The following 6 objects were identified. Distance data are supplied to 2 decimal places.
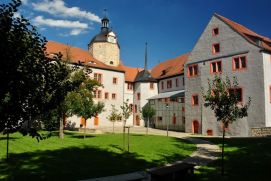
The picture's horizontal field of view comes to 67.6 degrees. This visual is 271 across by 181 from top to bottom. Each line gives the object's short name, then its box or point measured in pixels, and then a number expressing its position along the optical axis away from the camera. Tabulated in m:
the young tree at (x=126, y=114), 18.07
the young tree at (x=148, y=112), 28.68
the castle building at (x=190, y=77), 22.66
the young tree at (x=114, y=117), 23.91
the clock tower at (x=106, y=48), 38.81
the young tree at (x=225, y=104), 10.05
